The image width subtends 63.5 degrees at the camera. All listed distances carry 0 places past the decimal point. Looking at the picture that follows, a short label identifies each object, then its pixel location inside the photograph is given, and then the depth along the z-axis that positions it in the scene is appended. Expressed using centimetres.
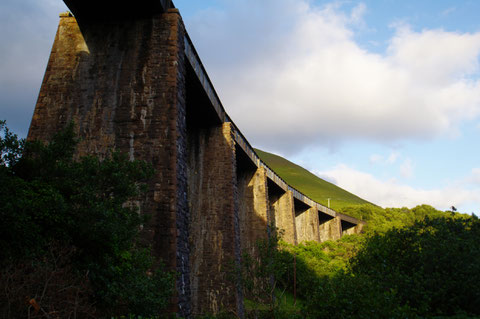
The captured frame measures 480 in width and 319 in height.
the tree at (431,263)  1045
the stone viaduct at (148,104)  972
